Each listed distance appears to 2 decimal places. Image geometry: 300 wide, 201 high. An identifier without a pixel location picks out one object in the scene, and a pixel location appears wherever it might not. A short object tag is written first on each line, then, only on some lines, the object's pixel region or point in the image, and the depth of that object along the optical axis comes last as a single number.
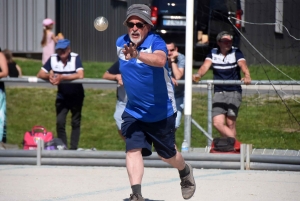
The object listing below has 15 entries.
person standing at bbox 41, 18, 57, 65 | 23.63
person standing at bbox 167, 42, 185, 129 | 18.63
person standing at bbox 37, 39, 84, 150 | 18.91
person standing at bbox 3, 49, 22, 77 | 23.86
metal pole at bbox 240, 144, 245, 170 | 16.07
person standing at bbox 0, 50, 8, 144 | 18.70
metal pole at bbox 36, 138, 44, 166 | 16.90
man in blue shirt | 11.46
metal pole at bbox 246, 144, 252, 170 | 16.09
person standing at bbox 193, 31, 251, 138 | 17.80
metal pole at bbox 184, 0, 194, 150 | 16.78
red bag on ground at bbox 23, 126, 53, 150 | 18.88
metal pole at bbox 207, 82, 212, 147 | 17.86
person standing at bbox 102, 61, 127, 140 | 18.39
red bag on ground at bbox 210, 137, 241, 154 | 16.75
